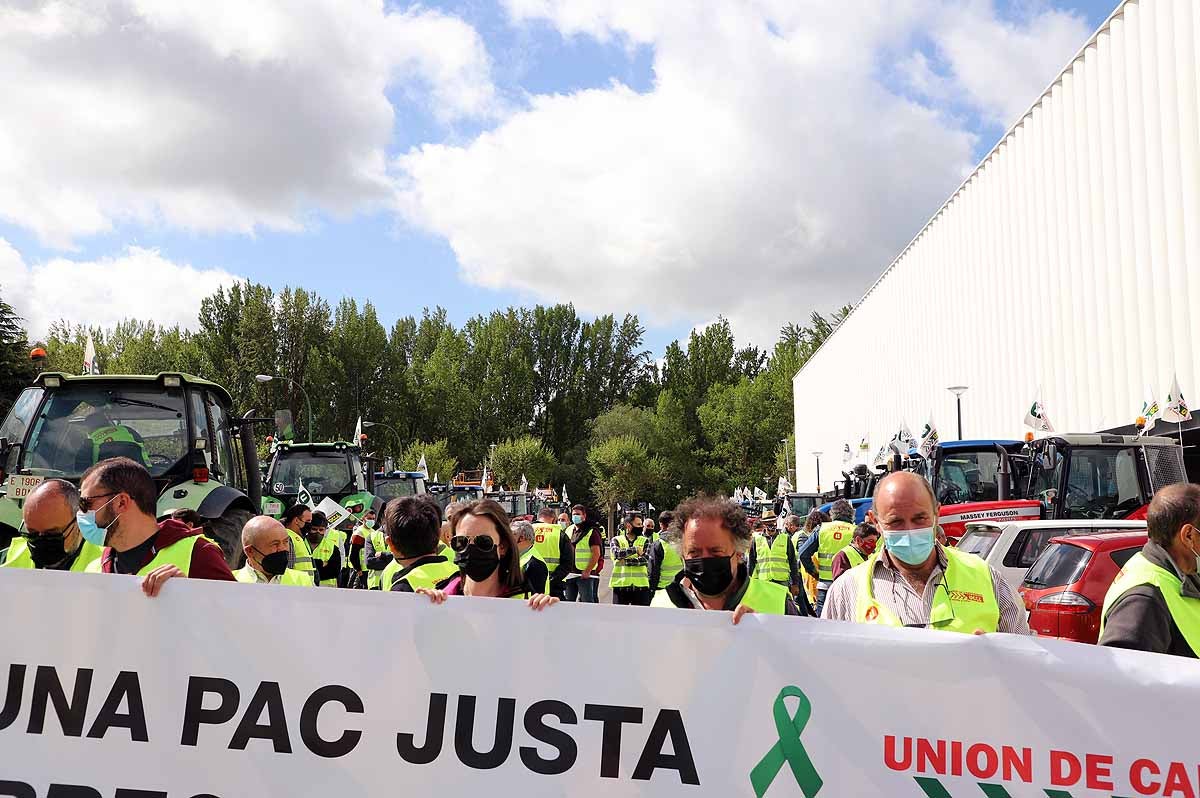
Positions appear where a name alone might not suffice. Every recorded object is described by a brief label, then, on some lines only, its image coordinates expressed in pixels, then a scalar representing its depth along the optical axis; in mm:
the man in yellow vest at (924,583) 3732
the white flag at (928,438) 23006
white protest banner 3352
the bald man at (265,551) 6031
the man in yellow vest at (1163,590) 3381
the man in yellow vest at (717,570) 3793
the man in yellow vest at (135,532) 4105
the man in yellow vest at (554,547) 11195
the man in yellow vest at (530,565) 7234
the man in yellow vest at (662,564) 10508
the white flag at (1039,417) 19984
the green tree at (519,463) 81125
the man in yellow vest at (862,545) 9194
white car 10477
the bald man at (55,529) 4598
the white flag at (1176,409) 18828
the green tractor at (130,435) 8703
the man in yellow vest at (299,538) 9094
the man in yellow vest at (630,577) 11984
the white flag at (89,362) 11777
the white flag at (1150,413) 19172
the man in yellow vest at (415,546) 5152
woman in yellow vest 4164
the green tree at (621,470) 84062
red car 7945
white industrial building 22453
